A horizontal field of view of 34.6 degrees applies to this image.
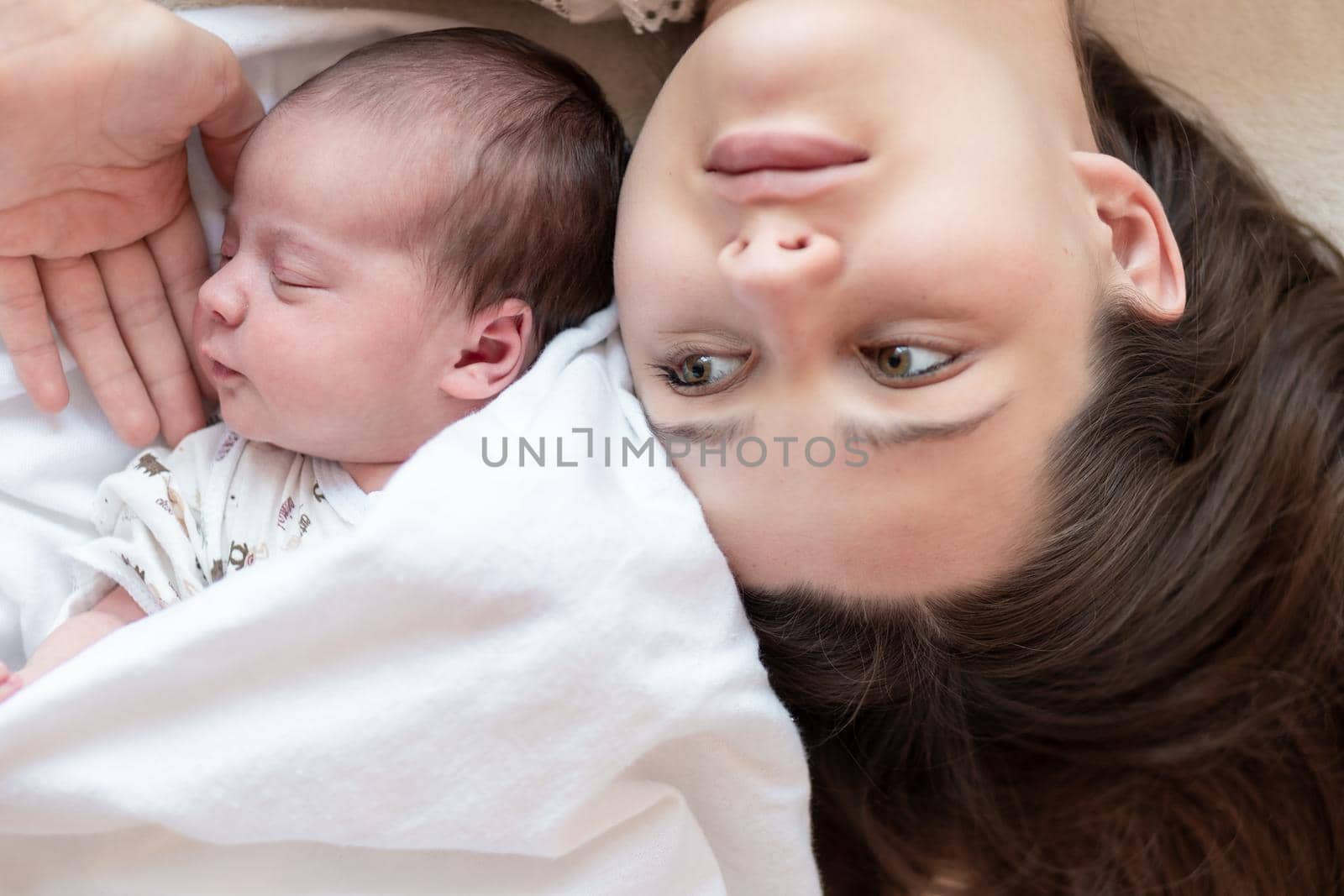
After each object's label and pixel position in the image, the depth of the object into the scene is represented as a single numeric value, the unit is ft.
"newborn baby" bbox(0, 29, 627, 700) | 2.04
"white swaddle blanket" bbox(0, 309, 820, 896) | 1.92
